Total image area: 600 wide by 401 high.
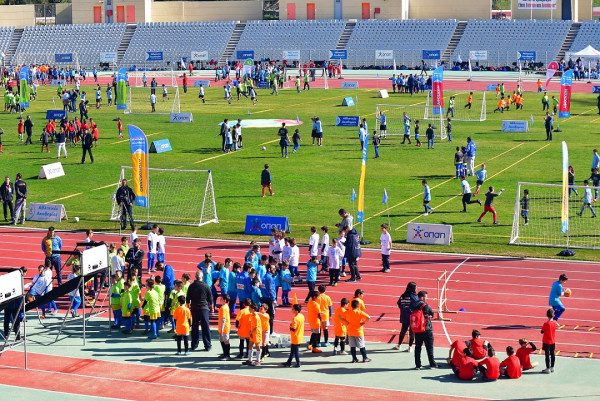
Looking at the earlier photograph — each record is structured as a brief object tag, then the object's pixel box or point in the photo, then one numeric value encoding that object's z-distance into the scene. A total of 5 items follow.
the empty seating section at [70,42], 112.94
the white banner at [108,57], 107.51
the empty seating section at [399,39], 101.72
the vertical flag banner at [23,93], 65.31
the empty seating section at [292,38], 106.62
